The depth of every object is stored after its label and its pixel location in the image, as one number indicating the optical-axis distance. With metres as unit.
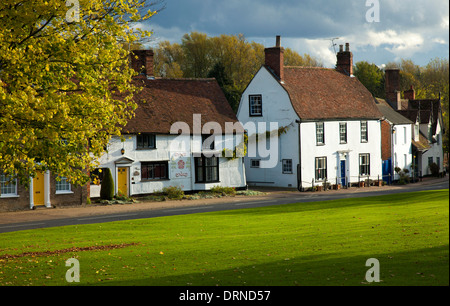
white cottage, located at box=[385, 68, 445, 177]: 65.81
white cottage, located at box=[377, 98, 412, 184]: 59.06
